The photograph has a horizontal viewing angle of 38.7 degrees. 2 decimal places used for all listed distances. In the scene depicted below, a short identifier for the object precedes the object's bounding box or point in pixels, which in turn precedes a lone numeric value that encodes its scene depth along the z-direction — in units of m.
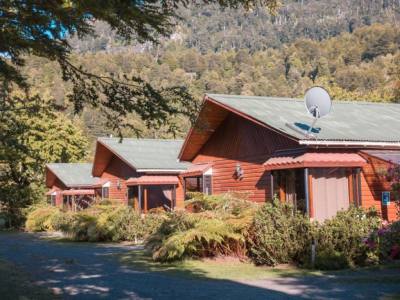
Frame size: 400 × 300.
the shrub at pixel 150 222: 21.67
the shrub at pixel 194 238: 14.30
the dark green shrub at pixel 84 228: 23.60
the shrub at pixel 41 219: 33.31
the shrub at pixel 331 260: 12.53
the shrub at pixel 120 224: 22.55
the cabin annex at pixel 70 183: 38.78
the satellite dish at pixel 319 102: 15.58
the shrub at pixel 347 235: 12.70
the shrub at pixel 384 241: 12.17
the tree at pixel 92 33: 6.56
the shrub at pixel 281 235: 13.34
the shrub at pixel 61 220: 26.23
